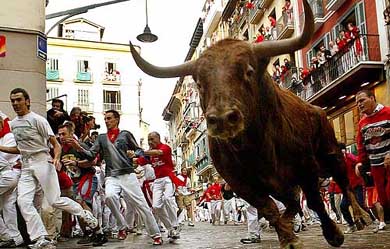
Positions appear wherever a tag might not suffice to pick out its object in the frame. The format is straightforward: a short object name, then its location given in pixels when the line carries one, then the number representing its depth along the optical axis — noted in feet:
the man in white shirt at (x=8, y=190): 31.89
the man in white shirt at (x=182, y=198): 61.39
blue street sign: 42.23
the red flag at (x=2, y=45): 41.22
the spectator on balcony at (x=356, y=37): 81.15
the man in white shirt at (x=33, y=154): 28.32
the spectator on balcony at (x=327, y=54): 91.53
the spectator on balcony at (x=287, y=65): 113.69
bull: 16.20
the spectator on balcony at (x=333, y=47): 89.18
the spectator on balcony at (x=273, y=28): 121.19
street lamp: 50.80
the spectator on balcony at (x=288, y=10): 112.43
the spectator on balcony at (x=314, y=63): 96.62
